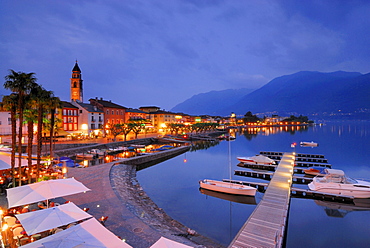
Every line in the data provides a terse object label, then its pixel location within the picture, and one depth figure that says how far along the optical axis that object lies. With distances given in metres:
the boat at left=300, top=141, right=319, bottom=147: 75.47
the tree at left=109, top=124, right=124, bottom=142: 66.09
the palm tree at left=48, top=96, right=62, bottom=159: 22.86
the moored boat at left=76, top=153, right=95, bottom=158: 42.61
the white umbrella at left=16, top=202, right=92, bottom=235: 8.47
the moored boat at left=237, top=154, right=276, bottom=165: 40.97
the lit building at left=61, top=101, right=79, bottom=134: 60.69
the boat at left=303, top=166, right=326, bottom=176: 34.12
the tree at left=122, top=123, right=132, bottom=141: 67.96
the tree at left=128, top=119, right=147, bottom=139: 69.39
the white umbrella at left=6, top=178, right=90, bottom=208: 11.30
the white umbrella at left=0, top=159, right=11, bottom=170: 18.11
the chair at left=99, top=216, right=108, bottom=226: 12.17
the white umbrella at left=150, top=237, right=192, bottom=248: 6.88
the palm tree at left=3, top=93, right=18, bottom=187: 18.05
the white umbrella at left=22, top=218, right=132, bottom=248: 7.07
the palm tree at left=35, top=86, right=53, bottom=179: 20.14
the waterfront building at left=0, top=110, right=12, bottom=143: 41.58
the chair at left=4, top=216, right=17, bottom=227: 10.82
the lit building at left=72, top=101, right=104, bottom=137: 65.81
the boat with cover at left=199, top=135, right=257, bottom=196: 23.70
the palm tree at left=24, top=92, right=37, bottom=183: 19.04
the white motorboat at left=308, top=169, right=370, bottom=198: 23.75
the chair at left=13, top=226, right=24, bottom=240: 9.80
